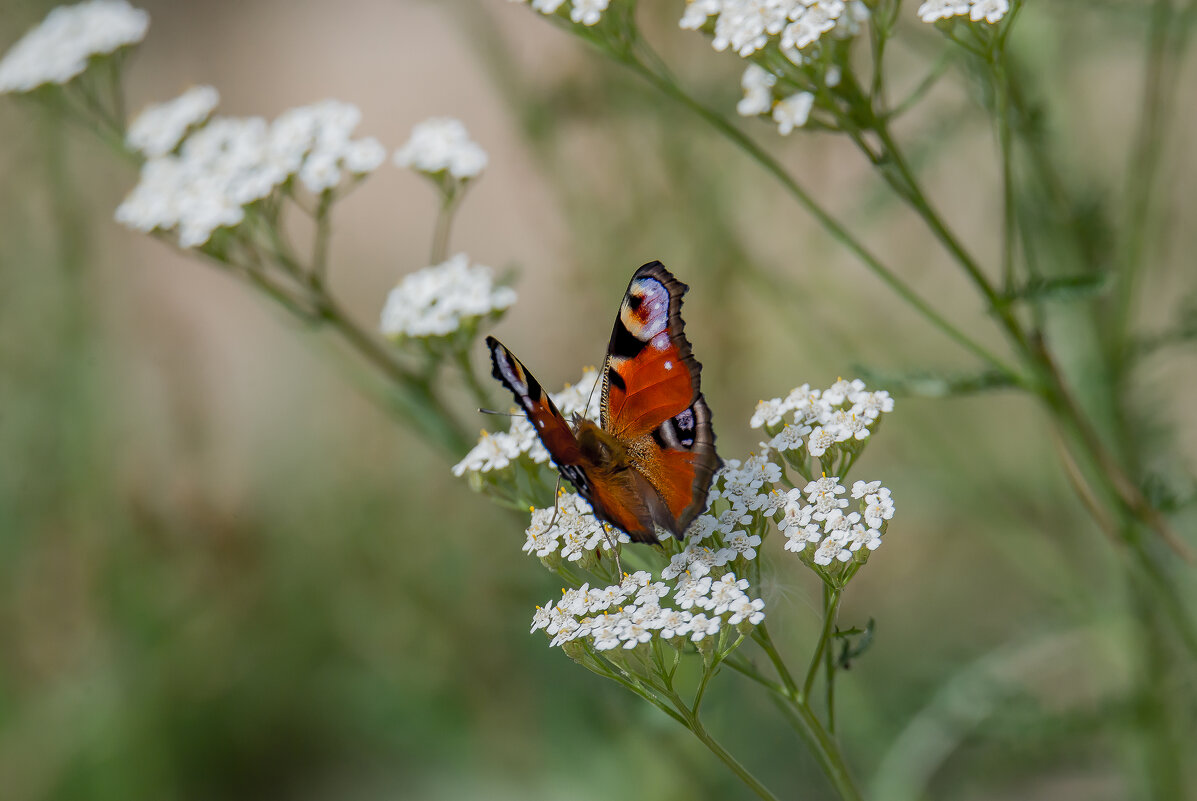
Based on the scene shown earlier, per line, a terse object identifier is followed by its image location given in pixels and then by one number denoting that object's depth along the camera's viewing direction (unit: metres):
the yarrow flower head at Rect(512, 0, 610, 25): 4.05
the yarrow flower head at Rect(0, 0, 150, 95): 5.52
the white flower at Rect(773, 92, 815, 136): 4.05
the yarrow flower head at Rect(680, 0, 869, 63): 3.67
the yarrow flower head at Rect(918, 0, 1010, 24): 3.46
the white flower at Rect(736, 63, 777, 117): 4.28
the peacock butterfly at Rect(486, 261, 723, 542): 3.41
